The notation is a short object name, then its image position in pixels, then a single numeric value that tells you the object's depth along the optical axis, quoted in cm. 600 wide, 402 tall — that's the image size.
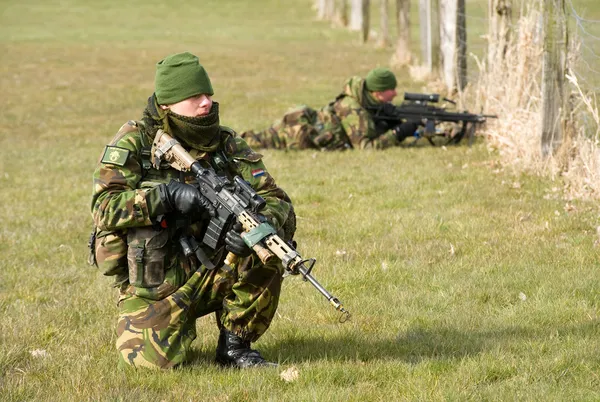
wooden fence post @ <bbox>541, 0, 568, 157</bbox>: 1839
